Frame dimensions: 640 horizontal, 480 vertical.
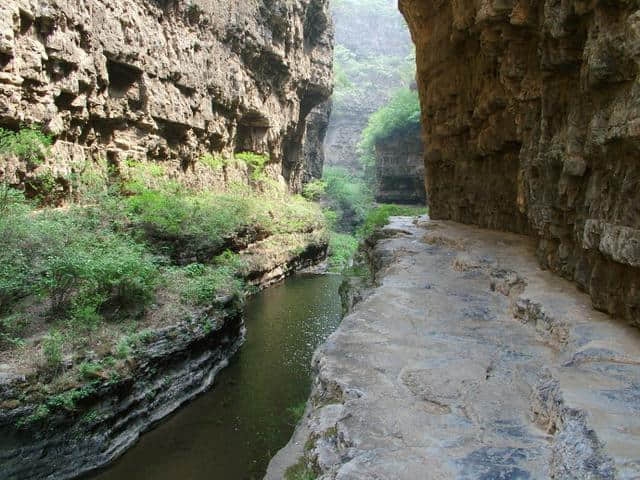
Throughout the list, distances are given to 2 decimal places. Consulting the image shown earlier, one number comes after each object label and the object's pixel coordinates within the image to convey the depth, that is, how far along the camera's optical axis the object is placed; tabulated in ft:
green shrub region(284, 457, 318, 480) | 11.62
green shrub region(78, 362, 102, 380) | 24.73
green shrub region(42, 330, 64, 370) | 23.97
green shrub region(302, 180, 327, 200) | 108.58
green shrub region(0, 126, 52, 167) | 34.14
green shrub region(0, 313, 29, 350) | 24.44
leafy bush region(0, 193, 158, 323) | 27.28
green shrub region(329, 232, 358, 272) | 87.72
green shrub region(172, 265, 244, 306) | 35.73
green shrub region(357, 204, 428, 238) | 61.62
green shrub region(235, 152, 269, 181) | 77.05
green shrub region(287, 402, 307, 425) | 26.21
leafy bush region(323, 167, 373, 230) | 128.57
